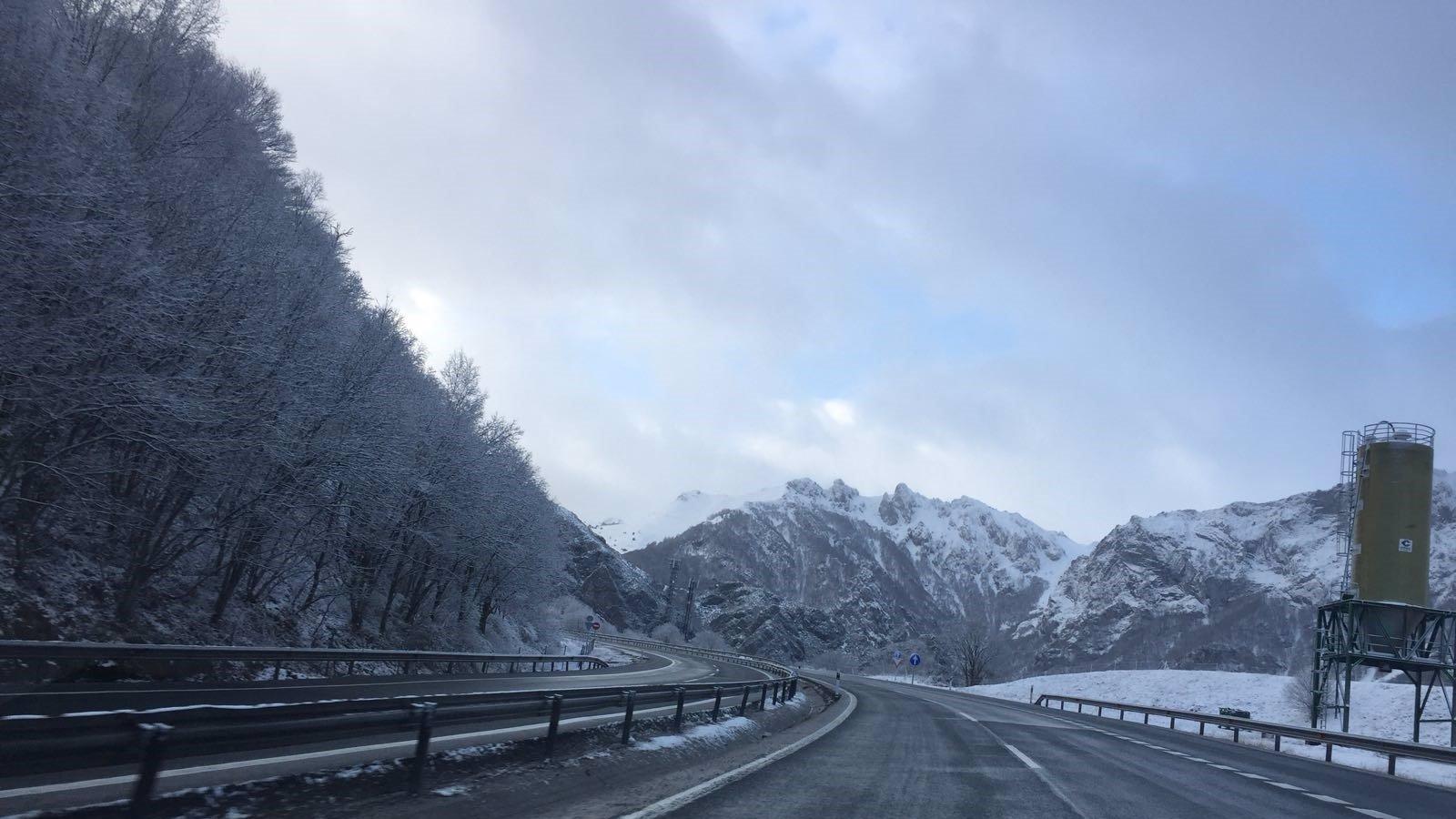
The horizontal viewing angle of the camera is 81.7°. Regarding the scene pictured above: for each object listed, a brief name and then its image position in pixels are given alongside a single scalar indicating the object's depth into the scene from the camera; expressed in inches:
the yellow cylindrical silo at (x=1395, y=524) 1370.6
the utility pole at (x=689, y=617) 5457.7
